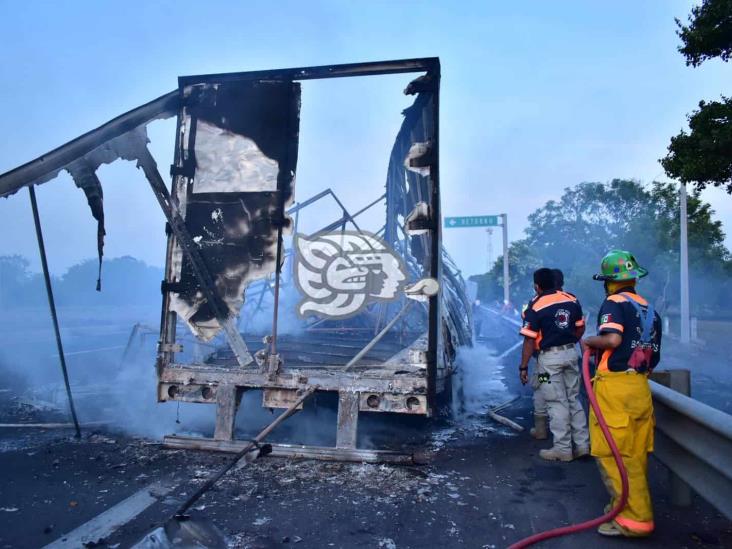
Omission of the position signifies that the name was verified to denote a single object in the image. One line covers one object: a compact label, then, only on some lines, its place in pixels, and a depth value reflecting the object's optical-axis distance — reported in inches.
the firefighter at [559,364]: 189.3
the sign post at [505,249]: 951.0
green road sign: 956.0
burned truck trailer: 178.5
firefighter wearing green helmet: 123.2
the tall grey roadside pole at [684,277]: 564.4
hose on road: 120.1
